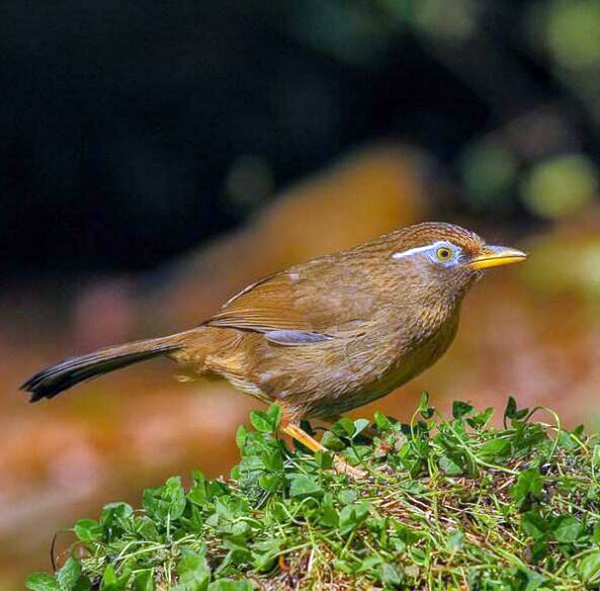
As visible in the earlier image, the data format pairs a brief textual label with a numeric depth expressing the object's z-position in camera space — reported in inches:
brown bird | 422.9
